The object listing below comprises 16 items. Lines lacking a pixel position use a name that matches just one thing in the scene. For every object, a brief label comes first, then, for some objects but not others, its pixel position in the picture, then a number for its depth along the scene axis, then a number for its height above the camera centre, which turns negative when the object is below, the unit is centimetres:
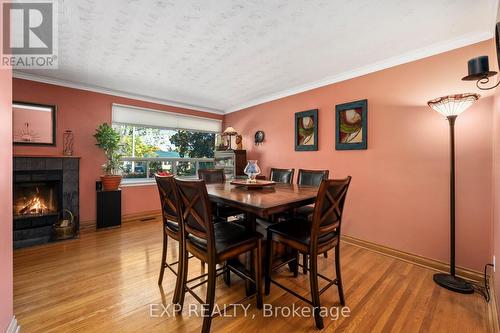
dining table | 144 -24
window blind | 399 +99
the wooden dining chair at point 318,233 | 150 -52
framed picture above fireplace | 309 +65
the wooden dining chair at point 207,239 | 140 -53
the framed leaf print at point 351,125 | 290 +57
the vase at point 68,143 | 345 +39
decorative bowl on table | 216 -18
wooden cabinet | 454 +10
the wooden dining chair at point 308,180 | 253 -18
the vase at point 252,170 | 232 -4
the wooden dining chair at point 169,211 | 170 -38
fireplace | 301 -42
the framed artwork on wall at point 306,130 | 348 +60
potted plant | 353 +23
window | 413 +54
